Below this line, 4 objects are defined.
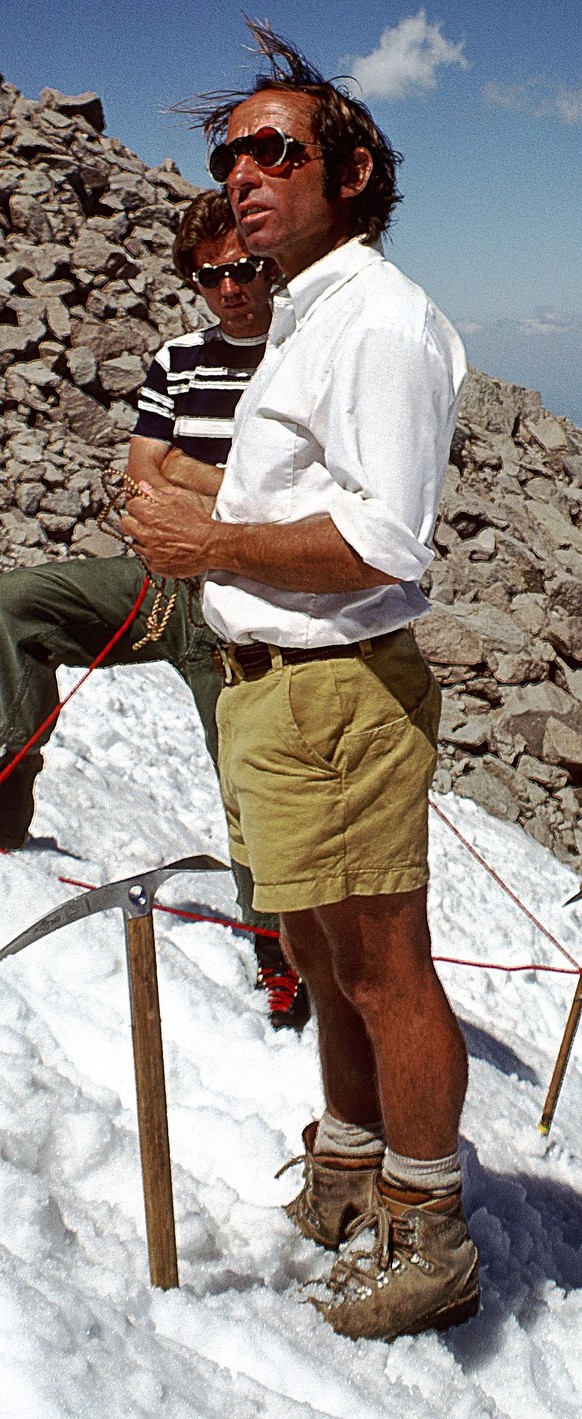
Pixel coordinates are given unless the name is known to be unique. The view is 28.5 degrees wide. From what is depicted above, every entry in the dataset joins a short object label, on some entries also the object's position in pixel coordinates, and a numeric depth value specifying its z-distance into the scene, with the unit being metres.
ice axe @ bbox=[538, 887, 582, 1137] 3.18
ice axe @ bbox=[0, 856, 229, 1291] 1.87
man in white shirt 1.83
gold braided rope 2.44
